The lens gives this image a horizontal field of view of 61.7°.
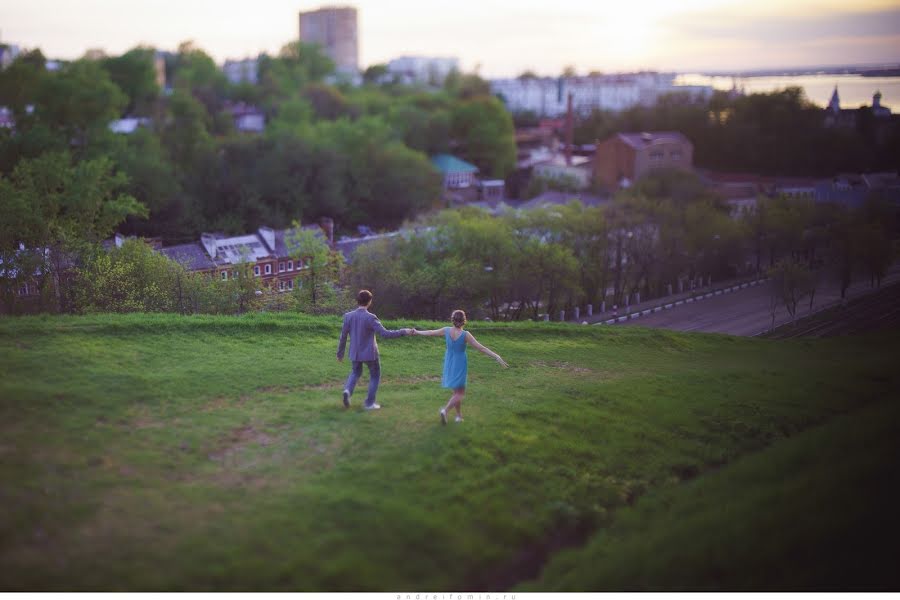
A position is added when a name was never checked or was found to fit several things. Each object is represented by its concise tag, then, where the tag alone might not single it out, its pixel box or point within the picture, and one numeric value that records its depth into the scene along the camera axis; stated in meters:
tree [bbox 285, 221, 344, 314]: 27.91
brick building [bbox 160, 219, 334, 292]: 44.41
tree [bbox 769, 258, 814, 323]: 34.69
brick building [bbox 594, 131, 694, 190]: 79.44
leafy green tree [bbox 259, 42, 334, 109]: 108.31
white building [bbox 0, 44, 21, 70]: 75.41
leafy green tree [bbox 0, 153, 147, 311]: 27.72
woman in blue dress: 12.25
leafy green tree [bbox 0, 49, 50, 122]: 57.94
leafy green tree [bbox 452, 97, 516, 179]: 92.44
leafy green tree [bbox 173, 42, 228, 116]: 98.75
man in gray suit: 12.60
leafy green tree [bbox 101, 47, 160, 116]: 89.88
